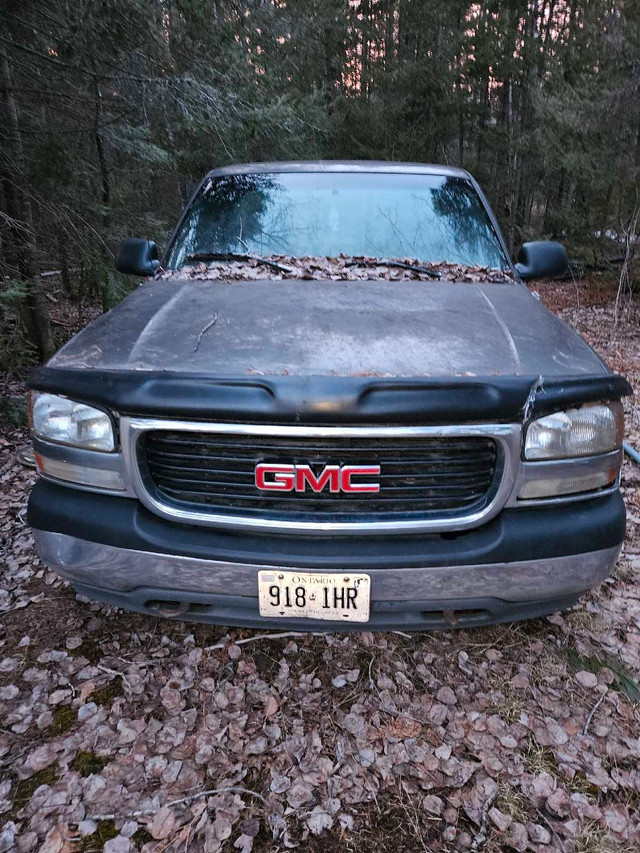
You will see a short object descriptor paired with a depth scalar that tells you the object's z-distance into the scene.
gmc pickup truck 1.73
